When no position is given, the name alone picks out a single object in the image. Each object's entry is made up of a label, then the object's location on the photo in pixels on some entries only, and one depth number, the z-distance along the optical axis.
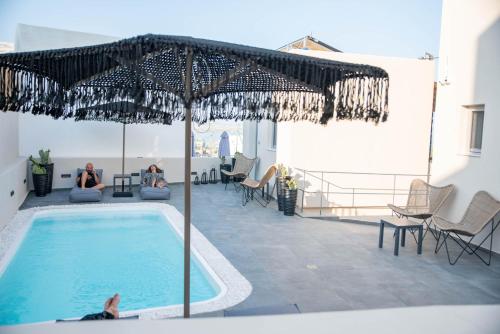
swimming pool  4.89
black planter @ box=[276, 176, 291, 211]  9.61
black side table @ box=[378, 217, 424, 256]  6.52
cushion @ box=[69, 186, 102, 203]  10.20
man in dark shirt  10.81
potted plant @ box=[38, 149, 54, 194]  11.02
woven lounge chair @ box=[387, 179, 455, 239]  7.59
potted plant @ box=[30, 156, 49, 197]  10.66
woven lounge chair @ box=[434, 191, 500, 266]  6.29
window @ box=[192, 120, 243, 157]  18.52
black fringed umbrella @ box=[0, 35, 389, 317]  2.57
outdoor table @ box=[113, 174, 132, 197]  11.27
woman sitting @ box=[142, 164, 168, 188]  11.64
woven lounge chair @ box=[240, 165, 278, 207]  10.50
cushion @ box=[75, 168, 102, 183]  11.52
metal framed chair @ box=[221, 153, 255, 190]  12.85
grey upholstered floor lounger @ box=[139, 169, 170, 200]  10.96
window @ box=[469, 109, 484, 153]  7.45
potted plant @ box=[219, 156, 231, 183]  14.45
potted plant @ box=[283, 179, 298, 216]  9.45
